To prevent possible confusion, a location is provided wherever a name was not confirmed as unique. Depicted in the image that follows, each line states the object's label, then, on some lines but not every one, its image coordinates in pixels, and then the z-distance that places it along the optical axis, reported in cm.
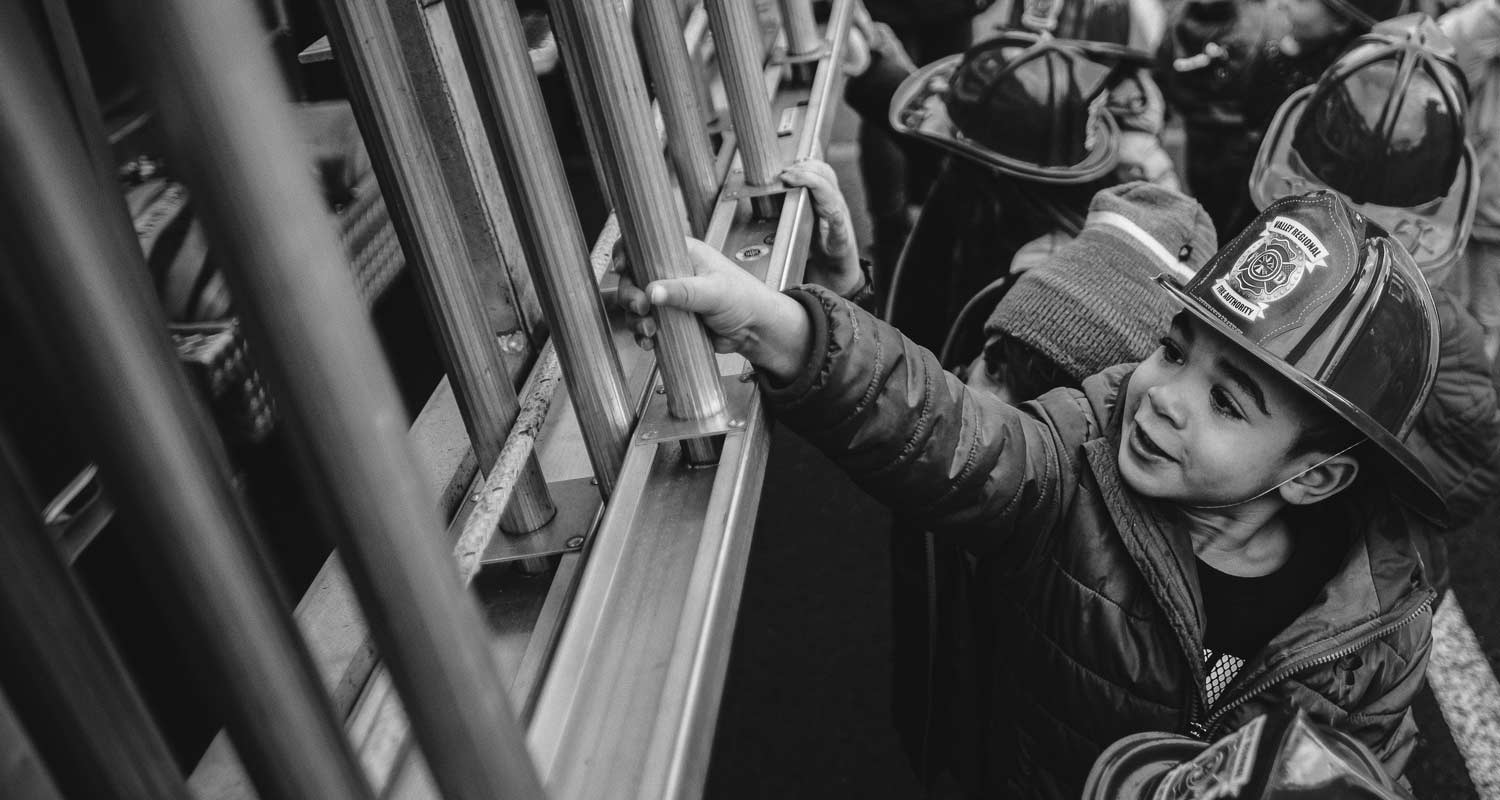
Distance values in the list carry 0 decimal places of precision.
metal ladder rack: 43
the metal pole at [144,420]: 42
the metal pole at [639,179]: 112
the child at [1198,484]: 158
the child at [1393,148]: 287
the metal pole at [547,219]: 102
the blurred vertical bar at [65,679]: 48
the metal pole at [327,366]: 42
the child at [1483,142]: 360
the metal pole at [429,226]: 95
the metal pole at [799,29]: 230
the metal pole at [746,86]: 165
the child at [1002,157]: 297
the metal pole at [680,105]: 139
